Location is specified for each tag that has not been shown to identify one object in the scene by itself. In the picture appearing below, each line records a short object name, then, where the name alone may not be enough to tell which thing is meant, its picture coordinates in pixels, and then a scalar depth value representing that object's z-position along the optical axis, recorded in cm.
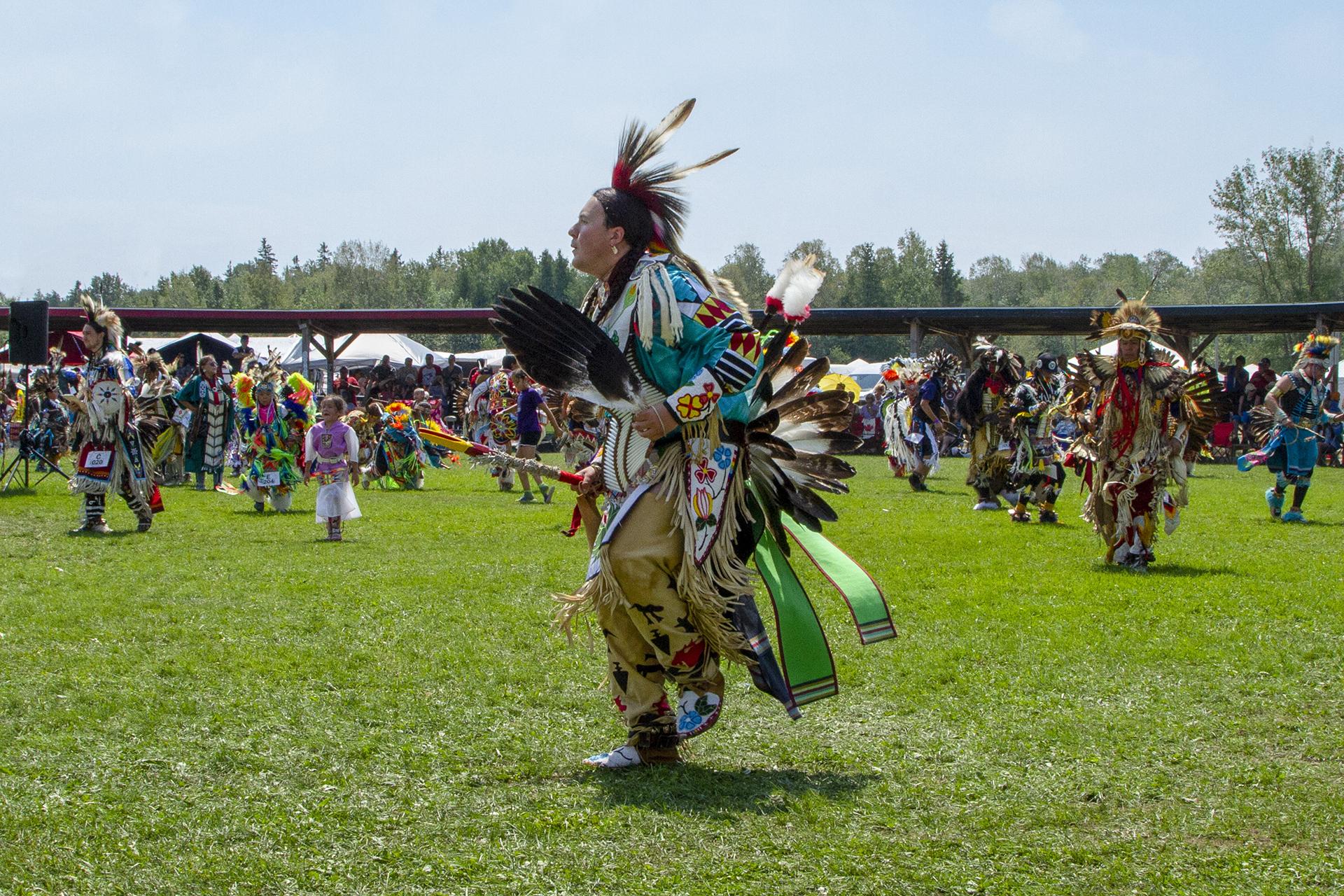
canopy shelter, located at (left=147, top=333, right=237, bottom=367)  3038
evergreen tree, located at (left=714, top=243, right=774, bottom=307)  5612
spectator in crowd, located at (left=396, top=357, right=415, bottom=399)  3085
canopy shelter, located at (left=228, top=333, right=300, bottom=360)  3503
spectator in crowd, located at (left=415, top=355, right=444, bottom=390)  2828
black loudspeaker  1462
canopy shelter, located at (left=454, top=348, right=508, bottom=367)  3550
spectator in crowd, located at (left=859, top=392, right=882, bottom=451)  2806
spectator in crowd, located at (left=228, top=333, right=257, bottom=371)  2227
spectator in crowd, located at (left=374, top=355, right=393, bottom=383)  3021
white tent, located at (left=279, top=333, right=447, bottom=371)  3591
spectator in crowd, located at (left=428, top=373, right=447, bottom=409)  2834
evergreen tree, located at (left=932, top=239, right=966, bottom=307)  8056
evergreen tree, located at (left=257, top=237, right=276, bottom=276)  9175
